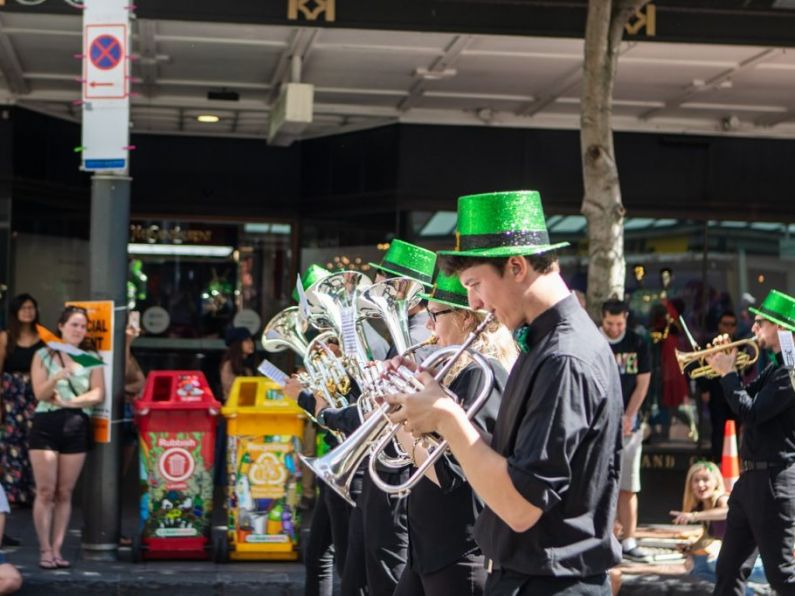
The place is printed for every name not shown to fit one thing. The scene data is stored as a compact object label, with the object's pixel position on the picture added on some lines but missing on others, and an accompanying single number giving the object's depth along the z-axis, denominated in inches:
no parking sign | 347.6
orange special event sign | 352.5
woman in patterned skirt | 419.2
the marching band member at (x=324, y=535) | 257.1
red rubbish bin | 354.6
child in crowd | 331.3
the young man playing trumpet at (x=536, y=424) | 128.5
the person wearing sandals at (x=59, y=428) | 345.1
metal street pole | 352.2
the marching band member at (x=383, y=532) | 216.1
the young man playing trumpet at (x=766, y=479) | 261.4
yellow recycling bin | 354.6
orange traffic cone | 381.1
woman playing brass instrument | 175.8
